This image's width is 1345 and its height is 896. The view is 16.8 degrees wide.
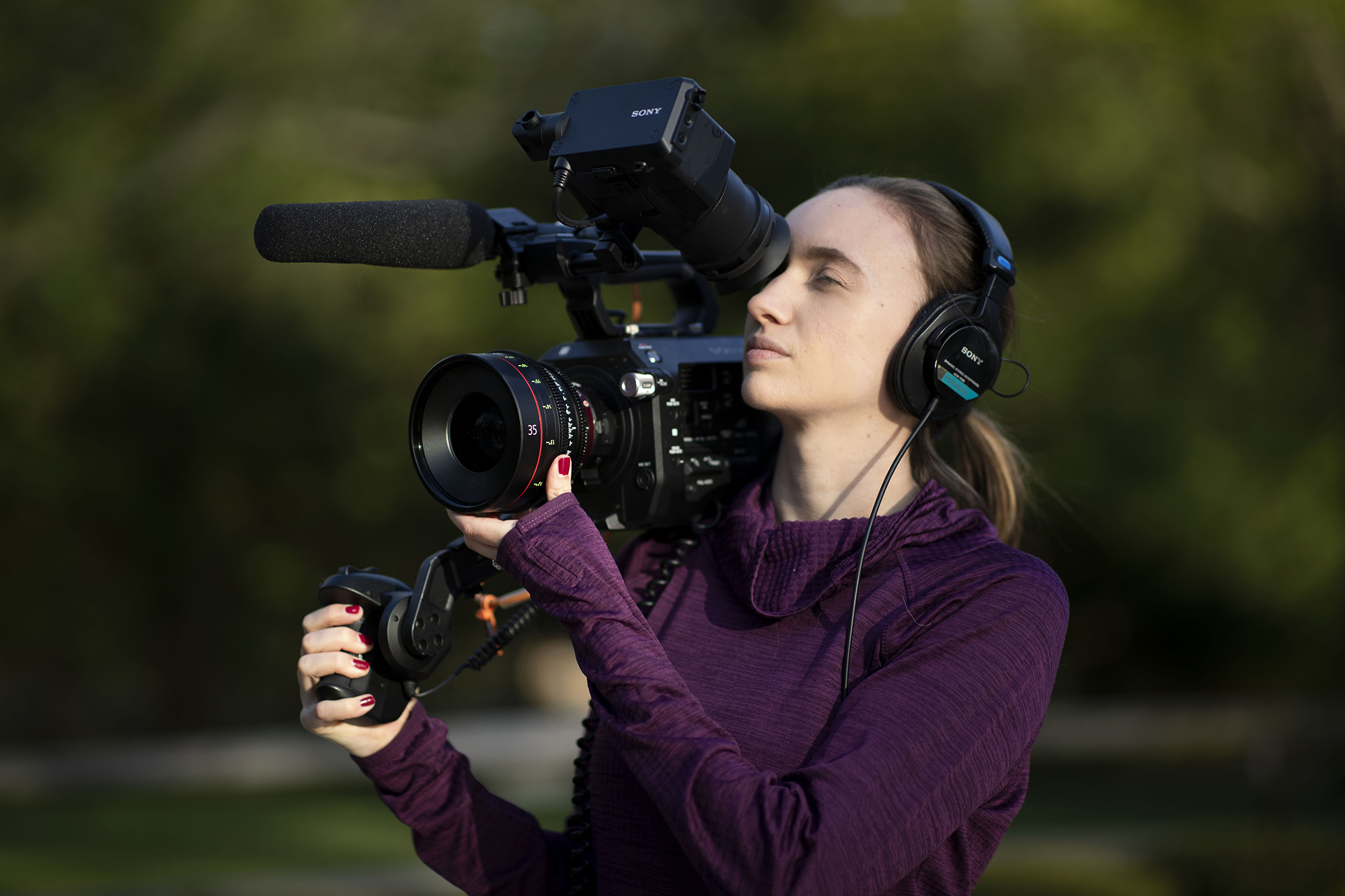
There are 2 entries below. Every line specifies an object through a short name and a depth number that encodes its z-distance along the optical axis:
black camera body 3.44
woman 3.36
